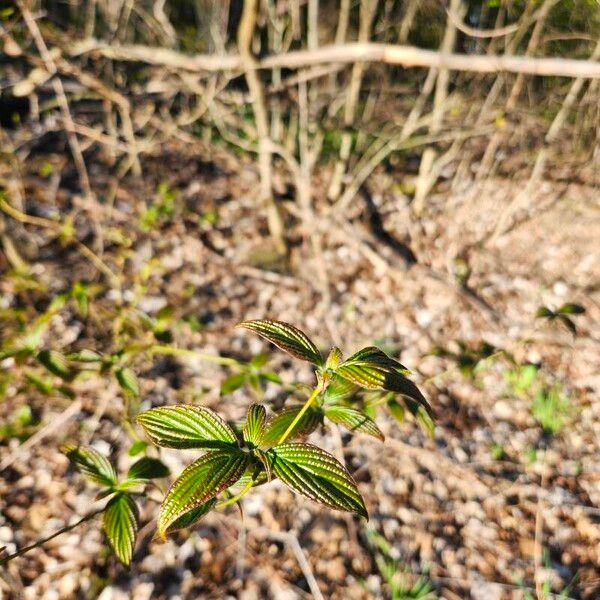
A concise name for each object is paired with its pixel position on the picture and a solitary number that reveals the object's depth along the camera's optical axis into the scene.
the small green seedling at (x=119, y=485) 0.27
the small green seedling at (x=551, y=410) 0.65
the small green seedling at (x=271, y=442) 0.21
